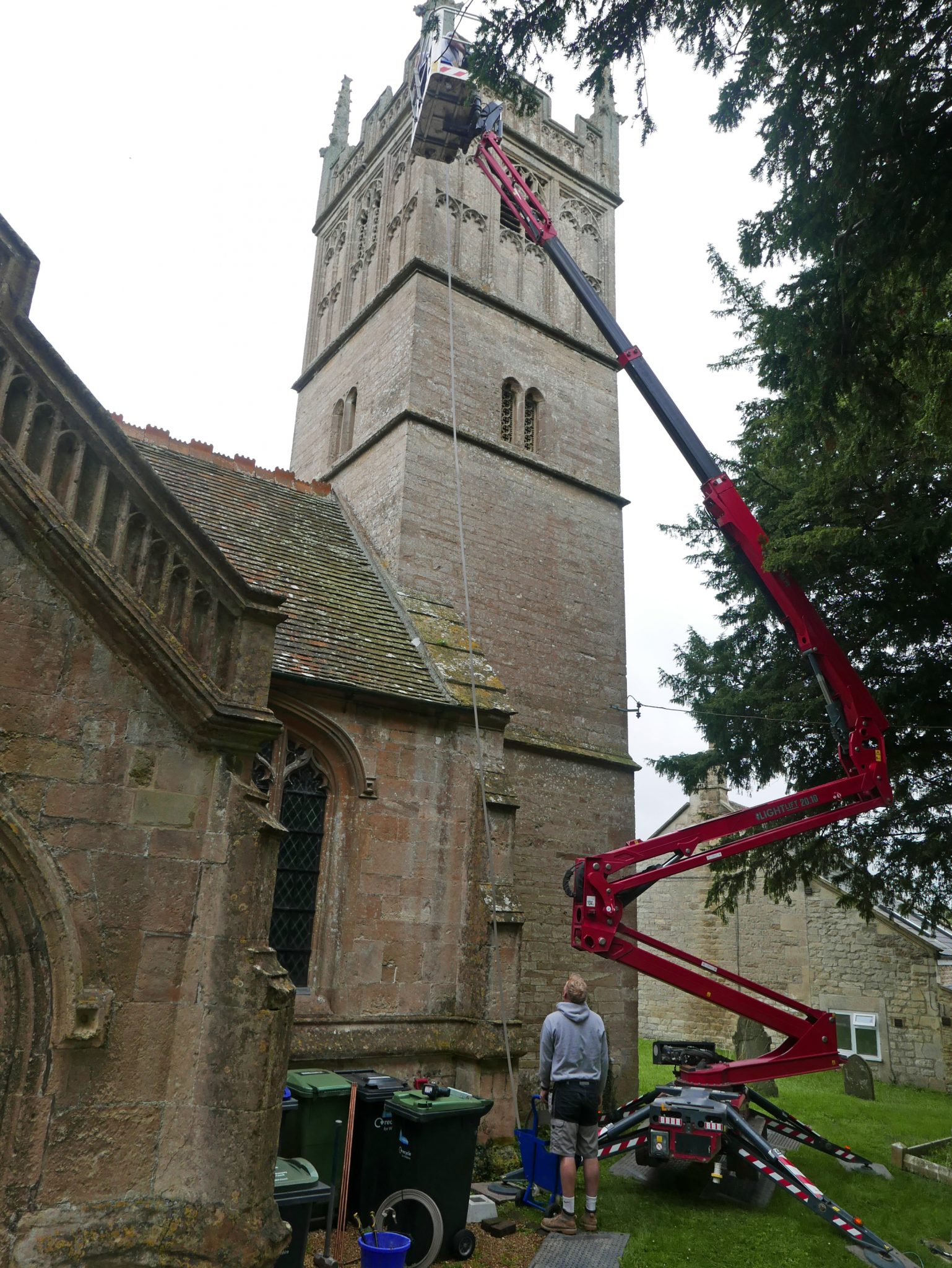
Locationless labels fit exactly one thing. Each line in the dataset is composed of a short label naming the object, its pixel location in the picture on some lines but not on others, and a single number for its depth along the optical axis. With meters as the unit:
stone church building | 4.95
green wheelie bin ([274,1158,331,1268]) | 5.39
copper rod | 6.28
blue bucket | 5.44
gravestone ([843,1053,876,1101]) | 15.94
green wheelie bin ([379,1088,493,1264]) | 6.19
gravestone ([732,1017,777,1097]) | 15.59
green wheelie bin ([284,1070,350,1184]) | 6.77
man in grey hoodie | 6.99
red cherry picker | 7.79
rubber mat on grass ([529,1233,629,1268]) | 6.23
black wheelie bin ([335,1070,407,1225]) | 6.66
